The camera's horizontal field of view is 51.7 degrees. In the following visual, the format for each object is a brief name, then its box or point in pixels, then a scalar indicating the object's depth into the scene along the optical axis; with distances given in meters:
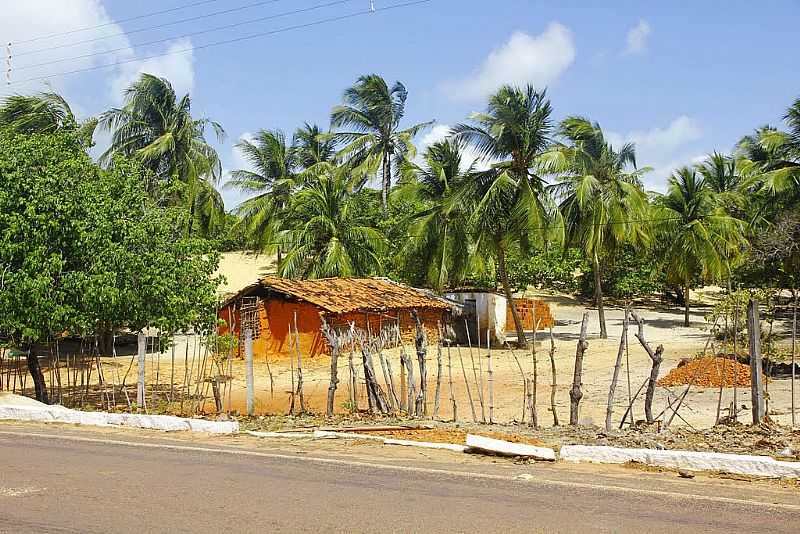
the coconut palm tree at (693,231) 38.31
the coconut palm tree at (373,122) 42.72
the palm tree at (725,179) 44.62
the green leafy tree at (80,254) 14.99
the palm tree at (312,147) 49.19
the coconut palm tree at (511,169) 30.73
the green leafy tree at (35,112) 29.22
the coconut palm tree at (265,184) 43.16
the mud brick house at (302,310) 27.78
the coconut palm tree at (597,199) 33.59
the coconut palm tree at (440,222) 33.47
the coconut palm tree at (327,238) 35.44
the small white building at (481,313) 33.91
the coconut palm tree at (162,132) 34.50
